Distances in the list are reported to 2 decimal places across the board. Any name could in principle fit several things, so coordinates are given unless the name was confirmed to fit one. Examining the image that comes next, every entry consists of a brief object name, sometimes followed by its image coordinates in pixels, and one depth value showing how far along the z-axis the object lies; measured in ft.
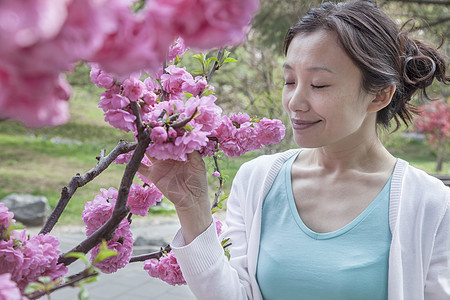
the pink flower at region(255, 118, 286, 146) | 3.09
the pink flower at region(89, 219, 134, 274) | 2.81
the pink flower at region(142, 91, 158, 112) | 2.58
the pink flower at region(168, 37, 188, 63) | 3.13
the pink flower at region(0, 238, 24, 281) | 2.27
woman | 4.05
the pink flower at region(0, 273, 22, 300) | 1.28
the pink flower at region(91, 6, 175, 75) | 1.05
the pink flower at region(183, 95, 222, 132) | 2.39
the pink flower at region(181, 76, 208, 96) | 2.84
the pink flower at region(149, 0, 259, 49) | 1.07
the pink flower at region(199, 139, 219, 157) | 2.90
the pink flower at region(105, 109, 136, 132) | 2.38
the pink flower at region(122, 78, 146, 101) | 2.42
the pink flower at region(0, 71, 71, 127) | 0.94
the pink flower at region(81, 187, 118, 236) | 2.88
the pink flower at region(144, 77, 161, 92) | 2.68
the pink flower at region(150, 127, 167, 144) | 2.35
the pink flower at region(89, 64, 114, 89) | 2.40
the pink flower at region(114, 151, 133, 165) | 2.92
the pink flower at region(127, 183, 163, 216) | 3.17
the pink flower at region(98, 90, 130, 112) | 2.39
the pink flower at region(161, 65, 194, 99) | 2.87
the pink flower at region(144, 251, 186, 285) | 3.46
